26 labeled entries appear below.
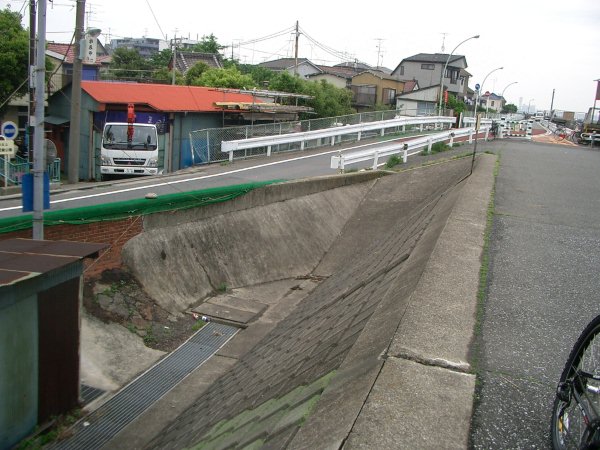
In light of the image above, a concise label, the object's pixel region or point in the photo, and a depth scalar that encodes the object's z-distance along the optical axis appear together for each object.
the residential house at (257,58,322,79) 68.62
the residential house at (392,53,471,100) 63.12
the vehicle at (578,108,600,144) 35.38
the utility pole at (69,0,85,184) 17.92
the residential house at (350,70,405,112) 54.94
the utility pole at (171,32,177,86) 36.66
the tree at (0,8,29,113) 23.83
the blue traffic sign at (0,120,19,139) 16.33
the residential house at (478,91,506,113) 104.21
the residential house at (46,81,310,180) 22.97
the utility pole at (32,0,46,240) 8.93
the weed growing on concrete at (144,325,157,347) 9.83
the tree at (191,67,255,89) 34.53
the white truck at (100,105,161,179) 20.83
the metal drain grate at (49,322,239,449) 7.32
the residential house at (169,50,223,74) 48.94
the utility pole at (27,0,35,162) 11.68
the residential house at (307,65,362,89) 59.74
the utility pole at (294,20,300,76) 42.47
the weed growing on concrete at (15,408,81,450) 6.83
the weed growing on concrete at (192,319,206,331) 10.73
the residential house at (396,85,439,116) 51.94
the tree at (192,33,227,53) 59.00
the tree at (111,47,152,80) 57.56
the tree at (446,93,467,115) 51.16
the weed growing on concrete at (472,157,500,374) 5.01
